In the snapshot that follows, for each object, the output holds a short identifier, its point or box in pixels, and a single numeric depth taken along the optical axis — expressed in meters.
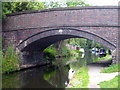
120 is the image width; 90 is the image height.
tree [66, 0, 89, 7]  29.00
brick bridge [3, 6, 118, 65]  12.60
